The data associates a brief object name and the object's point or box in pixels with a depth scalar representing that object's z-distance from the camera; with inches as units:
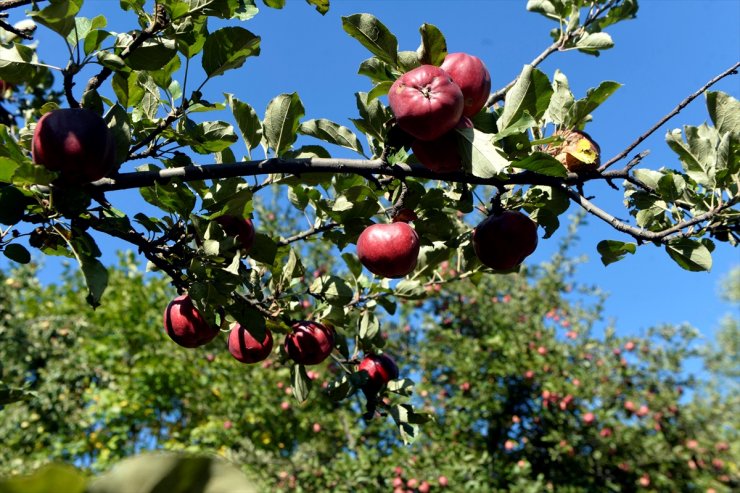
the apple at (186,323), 31.2
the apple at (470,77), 25.5
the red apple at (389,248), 29.3
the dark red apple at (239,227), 28.9
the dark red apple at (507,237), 28.3
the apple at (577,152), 26.4
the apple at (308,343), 34.3
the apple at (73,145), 22.5
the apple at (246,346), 34.7
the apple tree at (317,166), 23.5
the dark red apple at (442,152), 25.0
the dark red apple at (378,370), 35.6
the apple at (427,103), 23.4
